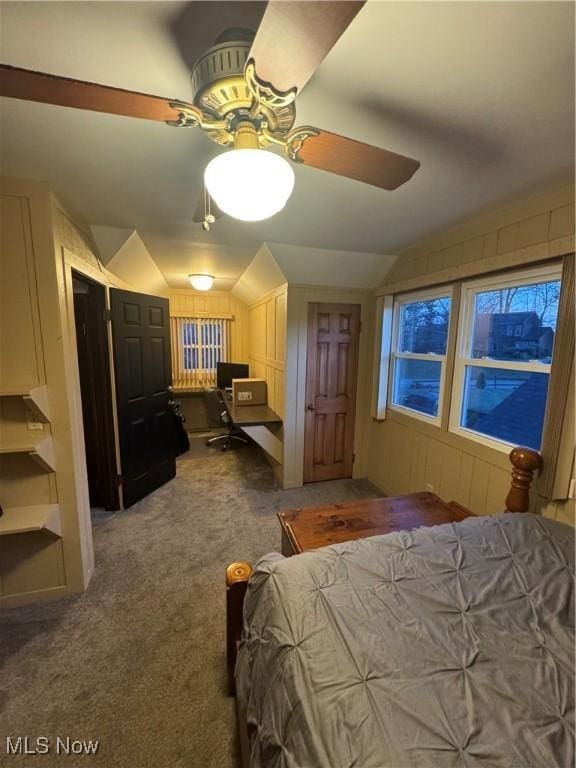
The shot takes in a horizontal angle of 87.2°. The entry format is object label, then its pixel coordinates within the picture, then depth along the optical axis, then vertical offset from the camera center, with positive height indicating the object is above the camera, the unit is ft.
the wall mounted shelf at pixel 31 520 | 5.34 -3.25
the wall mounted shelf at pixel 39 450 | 5.25 -1.95
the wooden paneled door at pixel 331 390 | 10.51 -1.58
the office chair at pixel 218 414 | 14.69 -3.57
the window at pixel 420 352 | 8.39 -0.16
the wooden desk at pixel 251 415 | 10.62 -2.65
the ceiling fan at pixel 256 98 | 1.94 +2.04
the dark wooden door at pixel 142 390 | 9.05 -1.55
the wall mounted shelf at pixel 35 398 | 5.13 -1.01
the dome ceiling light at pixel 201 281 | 12.10 +2.53
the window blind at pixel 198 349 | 16.99 -0.32
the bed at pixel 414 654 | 2.19 -2.78
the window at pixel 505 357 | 5.95 -0.20
